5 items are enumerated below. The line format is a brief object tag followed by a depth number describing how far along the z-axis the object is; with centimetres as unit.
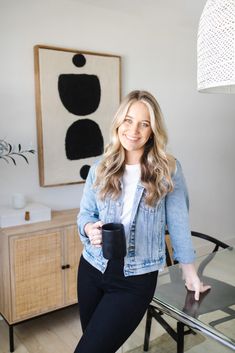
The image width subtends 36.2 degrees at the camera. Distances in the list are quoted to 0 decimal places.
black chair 163
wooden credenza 228
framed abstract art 260
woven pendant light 96
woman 134
